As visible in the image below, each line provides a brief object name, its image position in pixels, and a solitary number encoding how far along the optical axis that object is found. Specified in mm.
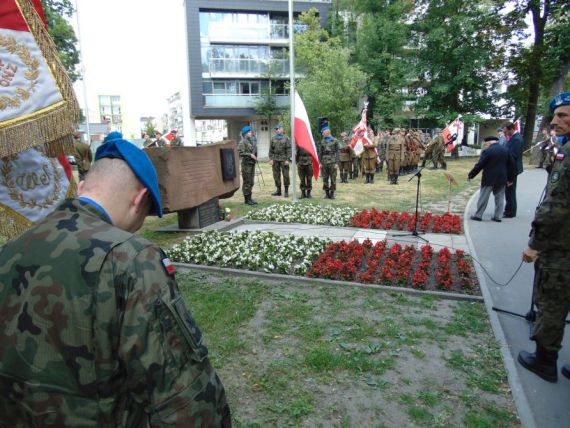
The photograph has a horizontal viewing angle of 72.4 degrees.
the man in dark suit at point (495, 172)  8859
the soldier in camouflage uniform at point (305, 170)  12133
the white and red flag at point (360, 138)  16266
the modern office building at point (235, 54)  35969
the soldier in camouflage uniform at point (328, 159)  12242
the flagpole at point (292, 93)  11086
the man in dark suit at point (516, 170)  9445
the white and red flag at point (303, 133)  10570
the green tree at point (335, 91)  25891
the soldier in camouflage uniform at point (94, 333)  1154
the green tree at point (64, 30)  19547
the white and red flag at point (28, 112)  2385
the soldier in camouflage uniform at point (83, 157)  10703
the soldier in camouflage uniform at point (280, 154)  12281
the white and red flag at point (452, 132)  19969
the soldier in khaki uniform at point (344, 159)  16578
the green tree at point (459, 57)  27750
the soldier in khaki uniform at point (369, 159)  16156
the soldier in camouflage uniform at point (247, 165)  11492
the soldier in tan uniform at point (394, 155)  15508
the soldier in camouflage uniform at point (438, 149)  21266
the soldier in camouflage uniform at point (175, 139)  15577
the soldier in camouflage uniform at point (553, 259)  3074
